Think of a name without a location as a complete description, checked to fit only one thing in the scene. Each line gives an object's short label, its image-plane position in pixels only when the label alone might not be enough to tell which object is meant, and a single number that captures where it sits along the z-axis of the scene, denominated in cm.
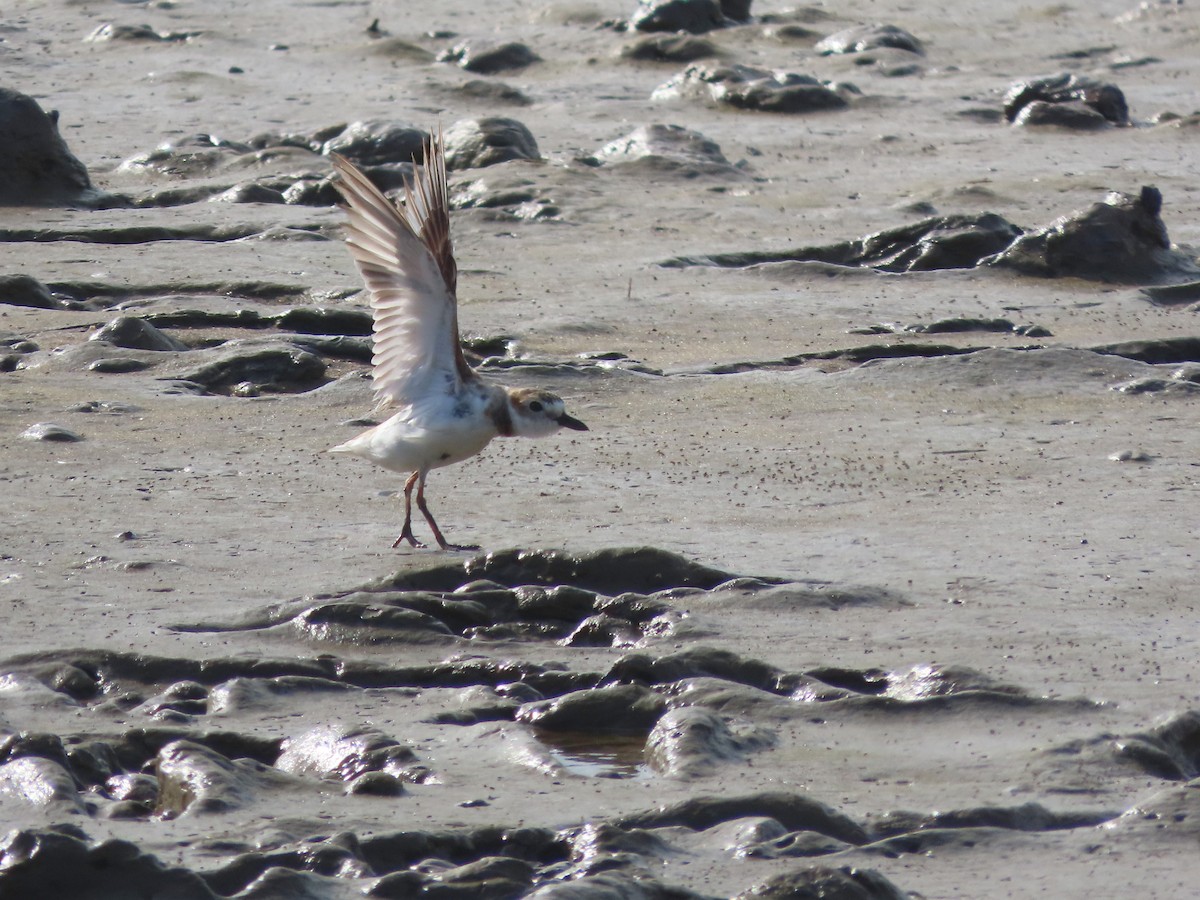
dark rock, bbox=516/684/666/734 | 922
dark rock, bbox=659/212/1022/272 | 2006
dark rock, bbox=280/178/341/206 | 2233
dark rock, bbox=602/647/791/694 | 970
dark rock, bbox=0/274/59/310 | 1791
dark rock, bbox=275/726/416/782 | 853
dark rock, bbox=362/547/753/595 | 1116
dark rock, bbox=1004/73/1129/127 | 2722
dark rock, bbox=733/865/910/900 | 702
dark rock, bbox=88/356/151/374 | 1596
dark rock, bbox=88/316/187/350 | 1647
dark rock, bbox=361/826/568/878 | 753
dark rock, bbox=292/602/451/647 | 1028
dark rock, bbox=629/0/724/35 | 3312
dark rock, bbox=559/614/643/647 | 1037
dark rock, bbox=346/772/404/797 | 823
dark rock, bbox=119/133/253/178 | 2406
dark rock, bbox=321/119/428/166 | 2433
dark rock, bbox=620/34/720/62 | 3178
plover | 1221
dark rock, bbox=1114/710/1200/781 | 861
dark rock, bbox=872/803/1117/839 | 800
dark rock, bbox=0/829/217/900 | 693
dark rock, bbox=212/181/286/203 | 2252
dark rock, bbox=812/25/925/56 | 3231
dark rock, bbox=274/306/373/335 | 1725
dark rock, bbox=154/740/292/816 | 800
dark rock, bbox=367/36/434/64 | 3164
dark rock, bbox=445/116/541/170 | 2364
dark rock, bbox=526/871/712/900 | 706
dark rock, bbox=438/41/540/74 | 3127
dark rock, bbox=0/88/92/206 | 2214
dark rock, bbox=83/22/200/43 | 3197
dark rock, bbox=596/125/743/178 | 2395
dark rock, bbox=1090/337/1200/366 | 1670
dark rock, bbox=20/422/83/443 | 1411
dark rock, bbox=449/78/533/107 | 2875
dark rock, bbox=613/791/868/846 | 792
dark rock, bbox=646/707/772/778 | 862
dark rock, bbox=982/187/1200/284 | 1945
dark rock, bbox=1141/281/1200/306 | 1873
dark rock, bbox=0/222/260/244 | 2062
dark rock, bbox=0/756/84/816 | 781
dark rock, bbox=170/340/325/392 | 1585
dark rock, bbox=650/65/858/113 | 2831
